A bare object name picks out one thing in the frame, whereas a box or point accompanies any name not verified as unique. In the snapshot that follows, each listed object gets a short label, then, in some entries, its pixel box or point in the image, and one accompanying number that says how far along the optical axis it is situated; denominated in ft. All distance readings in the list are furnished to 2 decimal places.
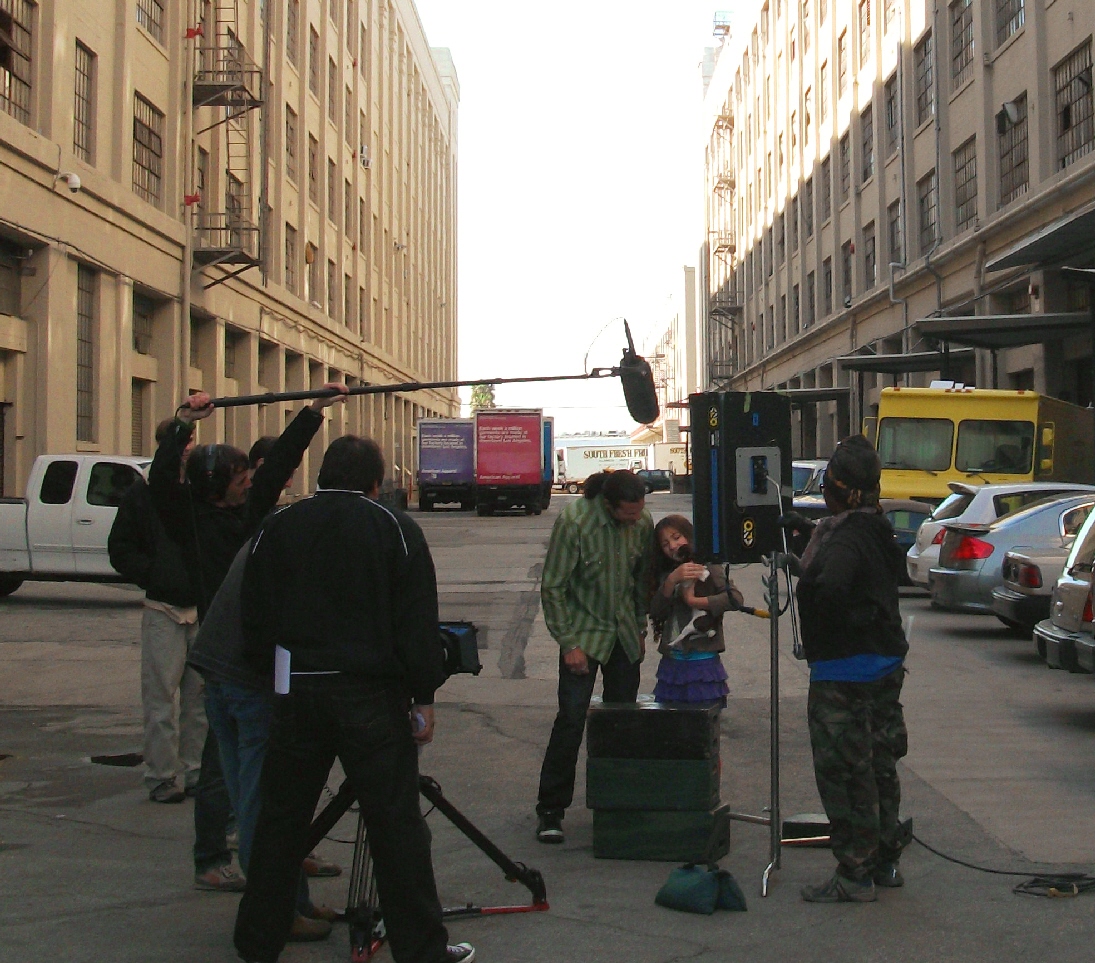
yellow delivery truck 66.08
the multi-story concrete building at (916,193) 80.43
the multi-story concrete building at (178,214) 66.23
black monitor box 18.86
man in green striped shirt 20.12
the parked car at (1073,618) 27.94
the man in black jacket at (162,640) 21.15
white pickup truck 52.19
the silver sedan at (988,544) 43.21
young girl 19.65
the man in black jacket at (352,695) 13.85
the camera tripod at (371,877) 14.74
